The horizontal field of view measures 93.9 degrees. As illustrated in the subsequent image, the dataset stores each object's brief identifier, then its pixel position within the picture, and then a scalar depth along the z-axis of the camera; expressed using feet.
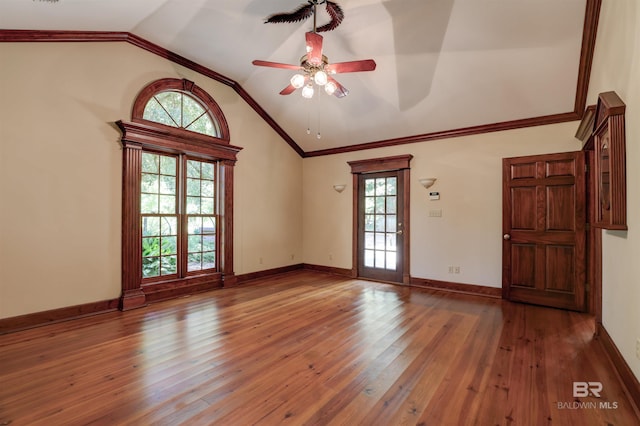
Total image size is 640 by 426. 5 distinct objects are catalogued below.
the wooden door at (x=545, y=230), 12.71
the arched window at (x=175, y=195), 12.98
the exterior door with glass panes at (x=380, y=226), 17.89
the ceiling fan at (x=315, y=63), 9.57
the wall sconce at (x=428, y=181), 16.47
